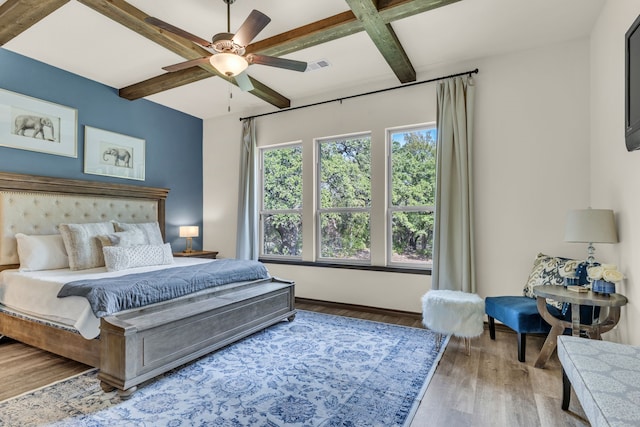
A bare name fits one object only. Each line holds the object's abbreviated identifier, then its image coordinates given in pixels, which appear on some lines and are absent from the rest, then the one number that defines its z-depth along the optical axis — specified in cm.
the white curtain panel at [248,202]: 496
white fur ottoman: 272
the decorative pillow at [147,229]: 393
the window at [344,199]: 435
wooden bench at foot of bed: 215
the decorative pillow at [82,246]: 334
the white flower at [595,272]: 227
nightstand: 479
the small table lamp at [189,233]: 492
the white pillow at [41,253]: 323
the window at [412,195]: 394
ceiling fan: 227
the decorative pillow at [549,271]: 280
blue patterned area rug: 194
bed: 221
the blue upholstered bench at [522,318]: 264
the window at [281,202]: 485
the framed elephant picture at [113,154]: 407
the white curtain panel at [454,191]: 349
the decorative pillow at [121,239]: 354
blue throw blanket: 233
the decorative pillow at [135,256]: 328
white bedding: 233
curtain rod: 362
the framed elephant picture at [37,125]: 336
